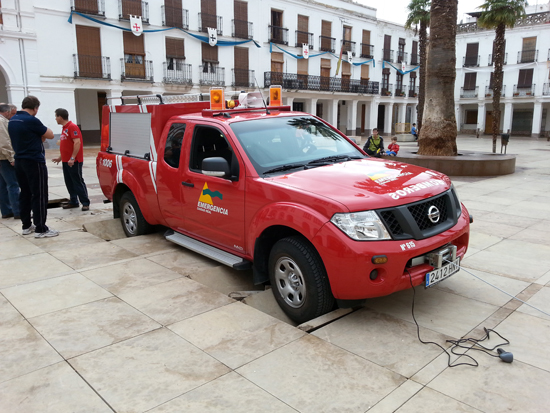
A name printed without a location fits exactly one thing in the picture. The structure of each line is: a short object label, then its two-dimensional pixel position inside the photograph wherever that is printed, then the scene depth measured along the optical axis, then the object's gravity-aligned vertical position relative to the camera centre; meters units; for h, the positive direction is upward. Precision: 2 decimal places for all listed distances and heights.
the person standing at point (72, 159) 8.04 -0.80
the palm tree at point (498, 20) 25.75 +5.22
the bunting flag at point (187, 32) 26.02 +5.11
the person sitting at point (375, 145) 12.31 -0.86
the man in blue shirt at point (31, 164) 6.05 -0.66
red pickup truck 3.45 -0.78
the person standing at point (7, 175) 7.24 -0.98
